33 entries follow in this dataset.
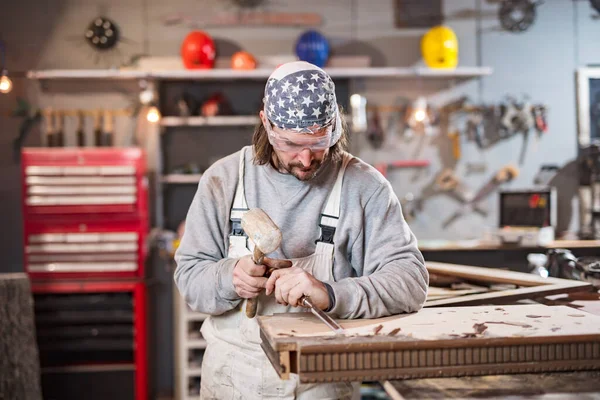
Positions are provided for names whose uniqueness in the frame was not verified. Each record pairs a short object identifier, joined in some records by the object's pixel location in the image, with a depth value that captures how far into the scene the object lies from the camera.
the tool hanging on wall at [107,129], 5.48
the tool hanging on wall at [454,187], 5.60
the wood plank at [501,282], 2.11
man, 1.84
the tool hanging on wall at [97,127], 5.39
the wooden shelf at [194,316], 4.75
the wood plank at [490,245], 4.71
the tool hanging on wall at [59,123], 5.43
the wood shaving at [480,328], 1.54
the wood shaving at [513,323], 1.58
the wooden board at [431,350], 1.44
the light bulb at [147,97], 5.20
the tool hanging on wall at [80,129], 5.39
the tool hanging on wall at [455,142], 5.61
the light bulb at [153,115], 5.18
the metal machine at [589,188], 5.42
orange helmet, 5.19
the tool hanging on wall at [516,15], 5.69
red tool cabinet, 4.83
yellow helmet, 5.32
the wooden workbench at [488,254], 4.77
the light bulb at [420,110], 5.43
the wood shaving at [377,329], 1.57
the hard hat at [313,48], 5.26
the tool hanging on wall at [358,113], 5.24
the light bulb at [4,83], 5.11
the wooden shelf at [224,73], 5.15
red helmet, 5.19
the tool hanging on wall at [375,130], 5.55
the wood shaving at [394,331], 1.54
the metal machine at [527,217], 4.86
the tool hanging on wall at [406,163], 5.60
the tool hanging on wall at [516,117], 5.58
